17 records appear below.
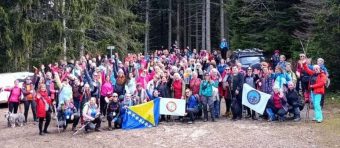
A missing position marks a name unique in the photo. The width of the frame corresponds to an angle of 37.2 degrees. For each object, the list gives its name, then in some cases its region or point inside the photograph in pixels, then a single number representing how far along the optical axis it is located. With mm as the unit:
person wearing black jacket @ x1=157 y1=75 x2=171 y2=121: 17047
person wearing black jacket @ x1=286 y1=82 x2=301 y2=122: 15734
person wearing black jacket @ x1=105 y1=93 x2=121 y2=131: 16141
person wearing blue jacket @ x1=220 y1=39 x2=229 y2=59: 29672
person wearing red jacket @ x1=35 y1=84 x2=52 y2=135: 16094
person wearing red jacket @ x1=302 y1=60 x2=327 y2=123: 15391
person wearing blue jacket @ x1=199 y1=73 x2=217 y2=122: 16438
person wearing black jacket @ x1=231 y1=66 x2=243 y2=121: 16562
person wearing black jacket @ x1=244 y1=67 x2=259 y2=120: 16719
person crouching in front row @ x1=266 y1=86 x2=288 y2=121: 15758
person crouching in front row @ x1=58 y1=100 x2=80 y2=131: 16156
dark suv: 24425
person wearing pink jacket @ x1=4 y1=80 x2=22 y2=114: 18094
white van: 22438
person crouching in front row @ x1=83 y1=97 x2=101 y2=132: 15734
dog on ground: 17812
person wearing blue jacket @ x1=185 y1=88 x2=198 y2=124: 16469
